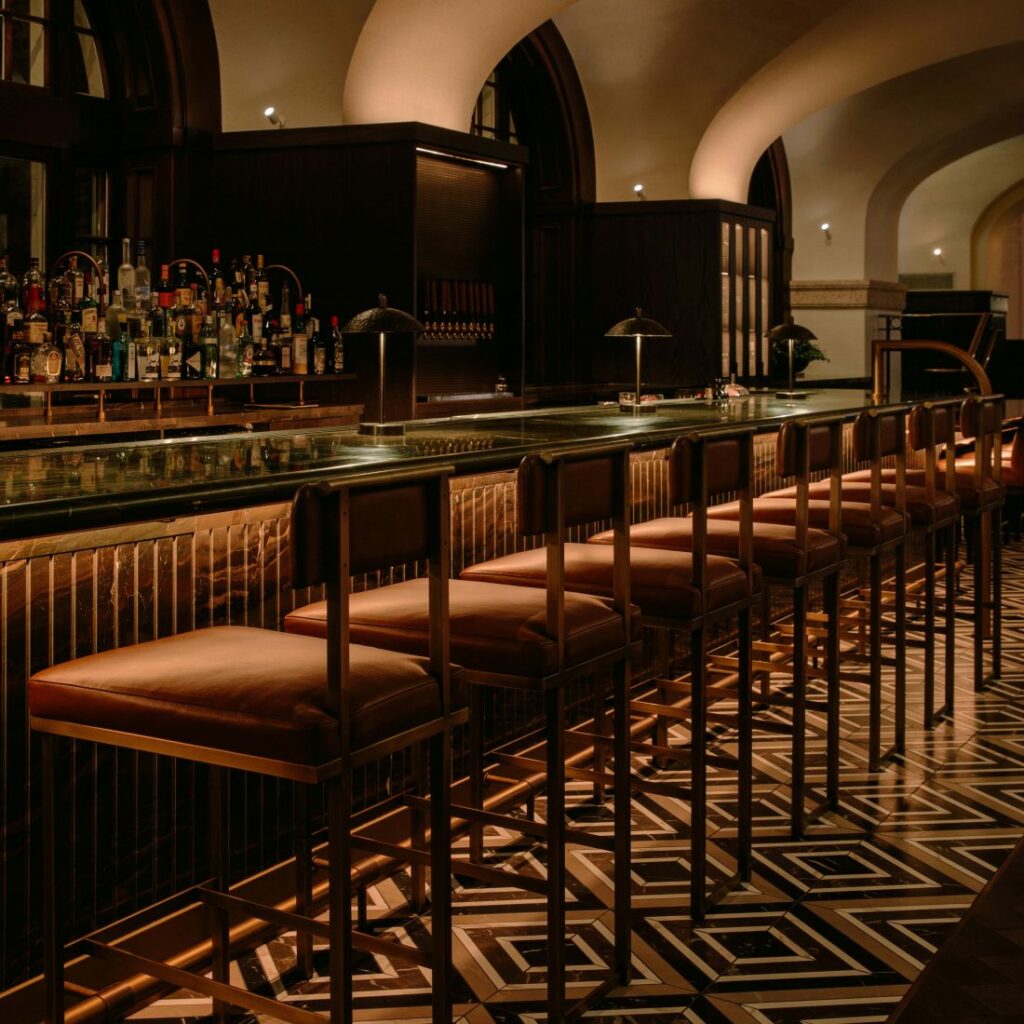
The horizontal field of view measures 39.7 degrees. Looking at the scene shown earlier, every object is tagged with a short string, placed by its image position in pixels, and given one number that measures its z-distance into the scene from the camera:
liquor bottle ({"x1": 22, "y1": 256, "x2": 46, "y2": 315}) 5.36
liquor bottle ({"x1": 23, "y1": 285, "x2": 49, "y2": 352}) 5.36
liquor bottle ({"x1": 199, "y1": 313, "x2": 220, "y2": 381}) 6.03
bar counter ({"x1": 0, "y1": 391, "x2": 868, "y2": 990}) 2.65
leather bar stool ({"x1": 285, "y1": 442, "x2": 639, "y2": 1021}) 2.77
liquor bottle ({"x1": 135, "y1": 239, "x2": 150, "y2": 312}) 5.95
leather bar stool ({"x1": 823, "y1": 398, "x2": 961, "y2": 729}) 4.97
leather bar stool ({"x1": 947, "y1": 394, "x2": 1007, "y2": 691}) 5.58
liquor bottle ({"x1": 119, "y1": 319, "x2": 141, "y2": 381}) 5.72
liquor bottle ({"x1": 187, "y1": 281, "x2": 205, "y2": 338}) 6.02
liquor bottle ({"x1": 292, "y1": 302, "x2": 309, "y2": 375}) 6.60
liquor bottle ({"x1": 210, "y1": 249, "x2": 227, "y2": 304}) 6.14
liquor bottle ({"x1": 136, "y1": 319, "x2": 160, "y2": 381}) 5.73
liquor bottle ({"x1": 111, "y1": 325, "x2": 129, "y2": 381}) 5.66
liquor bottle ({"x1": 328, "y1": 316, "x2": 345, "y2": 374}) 6.97
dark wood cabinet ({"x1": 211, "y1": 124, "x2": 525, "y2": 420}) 6.96
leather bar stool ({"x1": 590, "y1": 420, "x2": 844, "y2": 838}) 3.88
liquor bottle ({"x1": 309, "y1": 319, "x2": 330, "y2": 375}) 6.82
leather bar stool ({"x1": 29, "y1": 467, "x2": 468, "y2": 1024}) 2.21
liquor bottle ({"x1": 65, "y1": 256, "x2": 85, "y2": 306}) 5.59
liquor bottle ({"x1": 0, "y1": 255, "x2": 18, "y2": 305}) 5.40
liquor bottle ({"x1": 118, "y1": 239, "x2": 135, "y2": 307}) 5.98
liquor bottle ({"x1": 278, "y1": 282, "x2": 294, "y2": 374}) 6.64
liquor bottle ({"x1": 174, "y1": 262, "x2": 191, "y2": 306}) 5.94
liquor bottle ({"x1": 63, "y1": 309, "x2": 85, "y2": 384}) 5.55
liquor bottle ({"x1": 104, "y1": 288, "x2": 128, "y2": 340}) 5.80
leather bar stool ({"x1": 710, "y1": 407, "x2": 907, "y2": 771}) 4.47
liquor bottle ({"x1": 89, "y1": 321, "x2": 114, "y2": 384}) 5.58
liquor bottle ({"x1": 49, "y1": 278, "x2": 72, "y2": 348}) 5.57
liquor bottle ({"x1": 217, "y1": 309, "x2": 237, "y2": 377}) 6.16
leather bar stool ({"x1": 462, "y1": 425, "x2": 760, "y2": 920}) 3.34
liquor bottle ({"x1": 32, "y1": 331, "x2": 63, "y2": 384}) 5.35
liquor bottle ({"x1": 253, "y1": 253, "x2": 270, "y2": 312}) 6.53
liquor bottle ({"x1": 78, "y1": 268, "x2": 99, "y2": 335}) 5.57
